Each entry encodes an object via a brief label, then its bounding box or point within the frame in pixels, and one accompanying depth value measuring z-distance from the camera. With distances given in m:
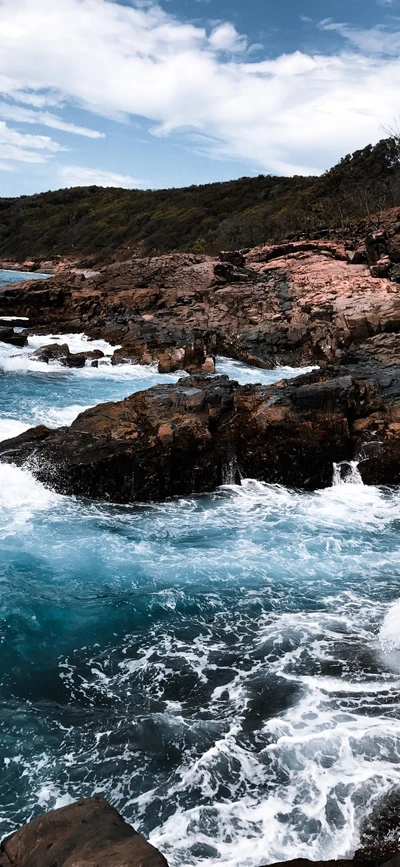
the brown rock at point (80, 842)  3.32
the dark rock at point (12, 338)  27.45
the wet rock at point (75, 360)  25.05
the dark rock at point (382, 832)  4.64
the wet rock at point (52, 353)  25.30
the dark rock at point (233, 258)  38.31
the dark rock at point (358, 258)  35.16
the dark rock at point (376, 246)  34.09
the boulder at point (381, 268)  31.06
